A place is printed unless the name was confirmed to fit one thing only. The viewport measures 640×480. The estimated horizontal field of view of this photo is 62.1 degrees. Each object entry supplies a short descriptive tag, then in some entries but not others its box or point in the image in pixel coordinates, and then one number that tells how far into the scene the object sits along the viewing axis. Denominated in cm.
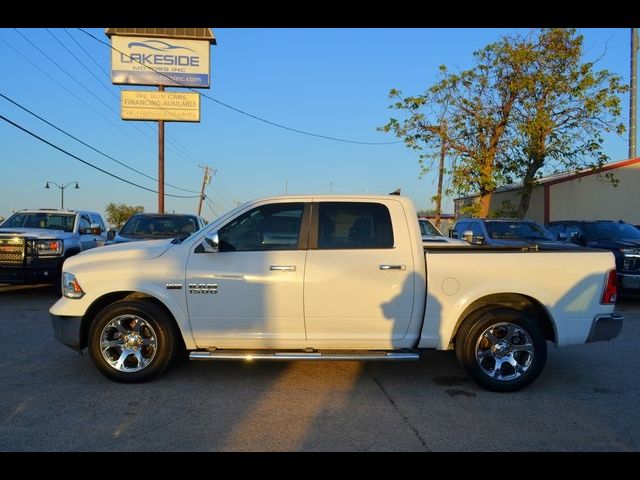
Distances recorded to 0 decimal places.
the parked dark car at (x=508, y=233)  1142
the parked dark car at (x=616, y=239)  1016
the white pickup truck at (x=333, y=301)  509
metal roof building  2697
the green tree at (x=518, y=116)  1975
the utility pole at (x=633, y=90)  2795
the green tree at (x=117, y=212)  7719
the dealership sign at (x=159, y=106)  2306
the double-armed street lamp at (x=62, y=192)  5796
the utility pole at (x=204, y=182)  5696
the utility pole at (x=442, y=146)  2198
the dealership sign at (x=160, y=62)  2267
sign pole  2258
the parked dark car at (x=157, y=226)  1152
